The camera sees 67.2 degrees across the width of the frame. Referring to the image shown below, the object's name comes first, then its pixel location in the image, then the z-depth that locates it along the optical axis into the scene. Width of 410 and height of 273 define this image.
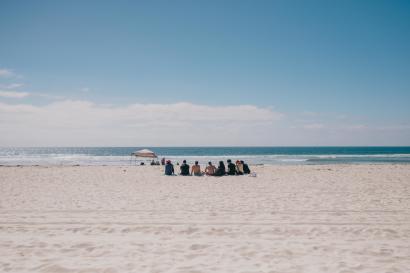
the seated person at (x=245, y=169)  17.94
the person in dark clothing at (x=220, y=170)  17.05
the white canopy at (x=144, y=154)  26.36
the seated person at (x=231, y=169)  17.34
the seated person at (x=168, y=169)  18.02
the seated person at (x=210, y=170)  17.33
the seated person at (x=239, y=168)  17.59
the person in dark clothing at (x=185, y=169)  17.75
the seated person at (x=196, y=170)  17.69
